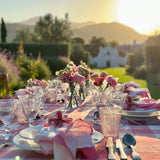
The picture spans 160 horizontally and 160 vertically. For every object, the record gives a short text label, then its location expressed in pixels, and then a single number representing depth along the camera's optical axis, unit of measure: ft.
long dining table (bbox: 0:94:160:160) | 3.56
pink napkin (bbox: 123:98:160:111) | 6.19
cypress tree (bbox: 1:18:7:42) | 80.48
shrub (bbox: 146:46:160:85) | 40.73
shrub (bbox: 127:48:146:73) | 63.05
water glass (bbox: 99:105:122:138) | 4.18
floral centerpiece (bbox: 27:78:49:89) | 8.58
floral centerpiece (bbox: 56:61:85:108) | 7.54
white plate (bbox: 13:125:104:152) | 3.59
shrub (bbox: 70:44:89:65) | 73.10
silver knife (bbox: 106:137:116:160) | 3.40
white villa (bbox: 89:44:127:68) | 157.17
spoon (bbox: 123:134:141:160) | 3.84
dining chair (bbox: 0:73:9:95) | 13.55
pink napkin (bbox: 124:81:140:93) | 10.37
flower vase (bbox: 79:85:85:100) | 9.32
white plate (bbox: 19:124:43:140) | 3.85
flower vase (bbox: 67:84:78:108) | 7.61
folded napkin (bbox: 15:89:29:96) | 8.00
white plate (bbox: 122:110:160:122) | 5.70
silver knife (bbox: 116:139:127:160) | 3.40
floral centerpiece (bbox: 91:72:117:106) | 5.89
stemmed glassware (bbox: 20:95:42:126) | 4.64
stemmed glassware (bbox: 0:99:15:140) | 4.35
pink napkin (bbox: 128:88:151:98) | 9.17
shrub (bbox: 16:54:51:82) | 27.51
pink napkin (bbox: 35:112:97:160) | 3.22
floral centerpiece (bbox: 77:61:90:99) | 8.95
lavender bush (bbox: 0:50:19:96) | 21.49
